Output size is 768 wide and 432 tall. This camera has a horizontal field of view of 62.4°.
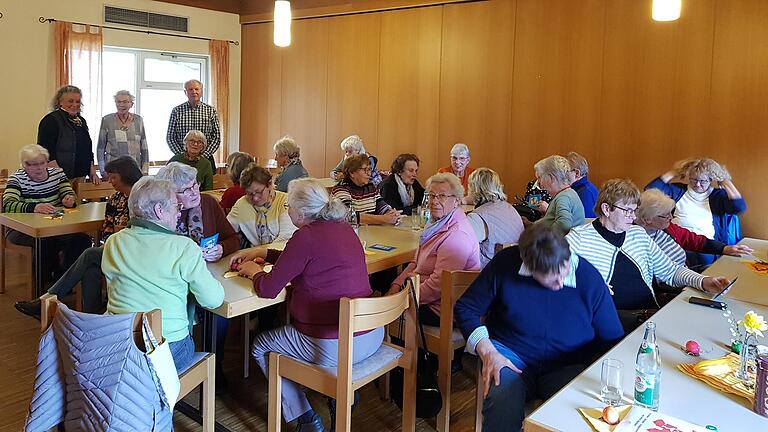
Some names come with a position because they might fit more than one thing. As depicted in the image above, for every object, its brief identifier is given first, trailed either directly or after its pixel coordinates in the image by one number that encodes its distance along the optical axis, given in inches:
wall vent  296.1
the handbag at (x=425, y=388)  104.7
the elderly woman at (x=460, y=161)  233.8
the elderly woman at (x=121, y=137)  247.6
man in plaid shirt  257.4
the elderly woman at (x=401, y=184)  203.2
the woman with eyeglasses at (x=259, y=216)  141.9
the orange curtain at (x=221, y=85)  336.5
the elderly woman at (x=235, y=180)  162.9
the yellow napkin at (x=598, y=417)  60.1
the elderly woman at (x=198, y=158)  199.8
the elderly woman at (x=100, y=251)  133.8
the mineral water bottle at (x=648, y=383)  64.7
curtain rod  276.1
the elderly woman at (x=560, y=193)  149.0
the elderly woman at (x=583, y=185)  187.3
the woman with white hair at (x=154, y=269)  91.4
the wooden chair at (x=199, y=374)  83.6
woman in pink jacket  119.5
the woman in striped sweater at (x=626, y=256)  107.9
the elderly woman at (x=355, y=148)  245.4
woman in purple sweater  99.3
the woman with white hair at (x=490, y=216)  141.1
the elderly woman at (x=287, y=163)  209.3
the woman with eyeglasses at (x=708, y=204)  167.6
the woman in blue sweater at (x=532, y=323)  89.3
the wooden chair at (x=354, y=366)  90.5
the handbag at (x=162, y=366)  79.3
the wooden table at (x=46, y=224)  151.2
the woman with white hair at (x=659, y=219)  125.2
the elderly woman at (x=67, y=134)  214.2
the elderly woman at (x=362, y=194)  169.5
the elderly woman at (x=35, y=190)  168.6
